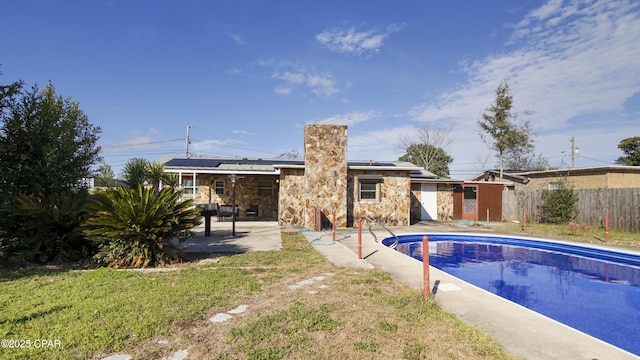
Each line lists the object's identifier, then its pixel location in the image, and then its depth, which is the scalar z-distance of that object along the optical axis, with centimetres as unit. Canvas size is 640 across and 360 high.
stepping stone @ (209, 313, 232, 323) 397
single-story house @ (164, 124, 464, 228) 1512
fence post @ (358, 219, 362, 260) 802
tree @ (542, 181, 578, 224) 1598
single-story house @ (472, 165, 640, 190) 1672
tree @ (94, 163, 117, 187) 2331
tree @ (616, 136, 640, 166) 3083
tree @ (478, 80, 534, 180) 2448
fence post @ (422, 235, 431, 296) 500
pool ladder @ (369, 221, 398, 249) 1111
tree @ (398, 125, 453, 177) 4050
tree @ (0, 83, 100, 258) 716
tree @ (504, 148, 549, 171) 3902
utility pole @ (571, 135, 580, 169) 3319
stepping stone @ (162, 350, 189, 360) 303
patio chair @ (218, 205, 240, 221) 1488
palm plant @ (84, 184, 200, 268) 672
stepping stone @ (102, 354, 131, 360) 300
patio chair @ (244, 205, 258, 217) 1814
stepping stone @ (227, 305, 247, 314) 425
